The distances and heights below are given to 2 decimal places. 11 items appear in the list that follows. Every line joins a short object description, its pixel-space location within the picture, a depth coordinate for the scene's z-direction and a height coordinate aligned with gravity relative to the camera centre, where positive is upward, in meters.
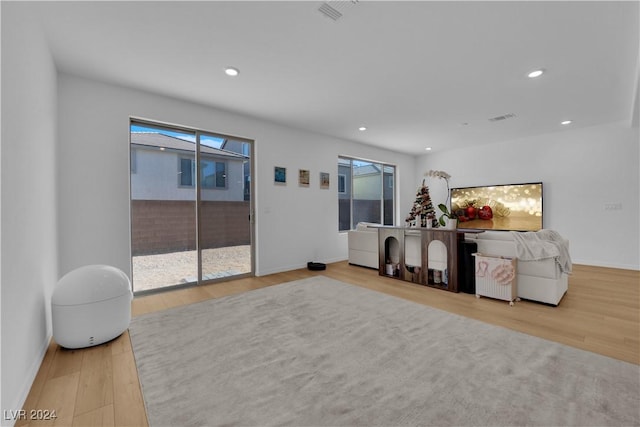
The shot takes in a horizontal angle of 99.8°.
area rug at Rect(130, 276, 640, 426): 1.46 -1.08
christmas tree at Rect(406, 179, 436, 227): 4.35 +0.06
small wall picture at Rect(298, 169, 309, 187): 5.23 +0.71
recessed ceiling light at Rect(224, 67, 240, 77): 2.98 +1.60
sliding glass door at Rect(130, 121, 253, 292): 3.63 +0.11
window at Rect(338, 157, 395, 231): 6.24 +0.51
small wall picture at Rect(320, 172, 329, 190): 5.61 +0.70
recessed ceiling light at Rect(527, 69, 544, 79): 3.03 +1.59
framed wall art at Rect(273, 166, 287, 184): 4.85 +0.70
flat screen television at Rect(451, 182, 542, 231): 5.68 +0.14
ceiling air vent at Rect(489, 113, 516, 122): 4.48 +1.62
